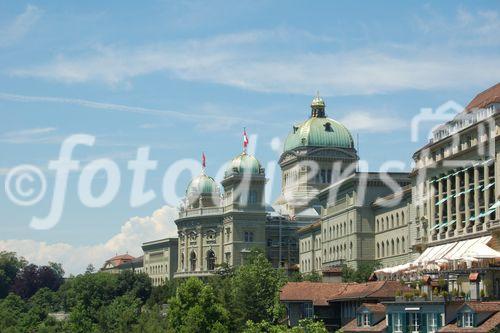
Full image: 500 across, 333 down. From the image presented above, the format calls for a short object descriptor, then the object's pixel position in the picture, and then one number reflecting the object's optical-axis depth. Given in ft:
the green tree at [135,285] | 606.96
